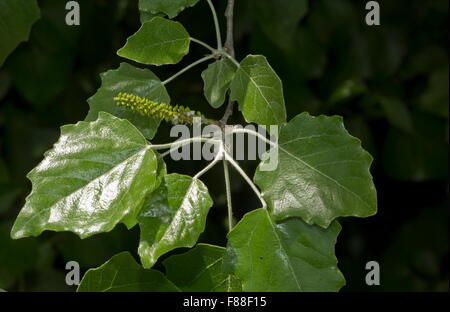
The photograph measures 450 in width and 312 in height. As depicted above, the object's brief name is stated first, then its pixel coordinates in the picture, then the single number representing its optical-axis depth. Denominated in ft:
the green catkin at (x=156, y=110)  1.66
